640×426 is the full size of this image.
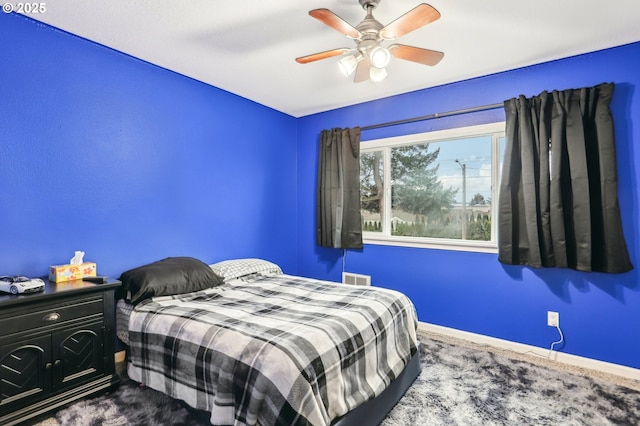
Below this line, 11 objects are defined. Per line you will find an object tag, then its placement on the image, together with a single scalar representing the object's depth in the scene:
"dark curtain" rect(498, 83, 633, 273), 2.51
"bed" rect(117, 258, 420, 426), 1.49
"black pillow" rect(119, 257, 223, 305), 2.38
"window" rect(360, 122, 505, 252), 3.21
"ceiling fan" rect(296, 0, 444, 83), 1.79
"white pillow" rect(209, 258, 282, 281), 3.09
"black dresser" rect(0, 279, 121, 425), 1.76
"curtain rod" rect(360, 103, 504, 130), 3.09
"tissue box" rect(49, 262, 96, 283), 2.18
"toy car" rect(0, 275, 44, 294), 1.84
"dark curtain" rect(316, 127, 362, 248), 3.92
